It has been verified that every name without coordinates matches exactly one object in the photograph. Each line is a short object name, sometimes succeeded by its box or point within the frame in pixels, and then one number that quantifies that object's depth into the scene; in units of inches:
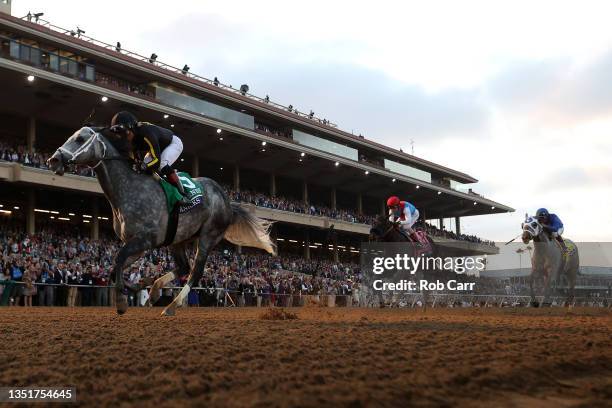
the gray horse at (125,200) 347.3
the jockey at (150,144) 360.4
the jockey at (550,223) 625.7
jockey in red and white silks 581.9
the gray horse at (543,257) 608.7
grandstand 1175.0
